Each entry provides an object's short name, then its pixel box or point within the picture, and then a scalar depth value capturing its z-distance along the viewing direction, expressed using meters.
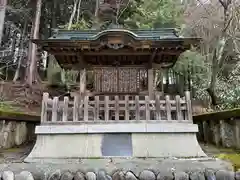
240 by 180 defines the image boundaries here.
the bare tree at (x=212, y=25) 8.93
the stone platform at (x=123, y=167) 3.97
